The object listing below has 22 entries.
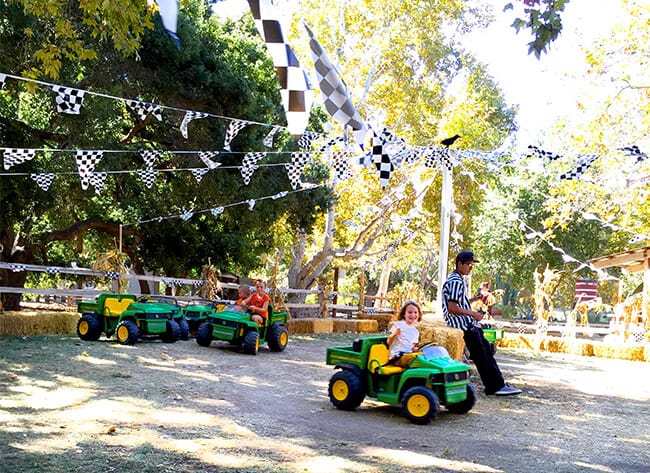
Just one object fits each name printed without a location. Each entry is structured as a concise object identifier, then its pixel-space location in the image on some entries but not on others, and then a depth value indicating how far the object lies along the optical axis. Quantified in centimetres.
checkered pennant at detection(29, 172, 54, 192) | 1273
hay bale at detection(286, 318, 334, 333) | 1761
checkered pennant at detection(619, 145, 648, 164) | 1184
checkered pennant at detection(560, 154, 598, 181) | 1213
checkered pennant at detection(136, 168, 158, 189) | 1304
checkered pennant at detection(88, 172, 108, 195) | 1232
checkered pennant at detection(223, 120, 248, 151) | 1188
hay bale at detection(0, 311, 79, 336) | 1166
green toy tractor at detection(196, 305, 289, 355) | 1104
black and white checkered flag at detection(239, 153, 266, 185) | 1347
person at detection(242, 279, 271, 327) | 1141
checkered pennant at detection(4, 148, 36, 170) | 1085
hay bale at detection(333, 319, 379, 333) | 1924
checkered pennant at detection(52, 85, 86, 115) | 934
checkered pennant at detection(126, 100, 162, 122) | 1012
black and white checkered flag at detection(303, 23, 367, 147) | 696
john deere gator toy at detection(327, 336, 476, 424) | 637
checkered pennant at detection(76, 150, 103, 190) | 1138
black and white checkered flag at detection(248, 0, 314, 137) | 538
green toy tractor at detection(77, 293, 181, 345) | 1107
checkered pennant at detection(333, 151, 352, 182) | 1400
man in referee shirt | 762
